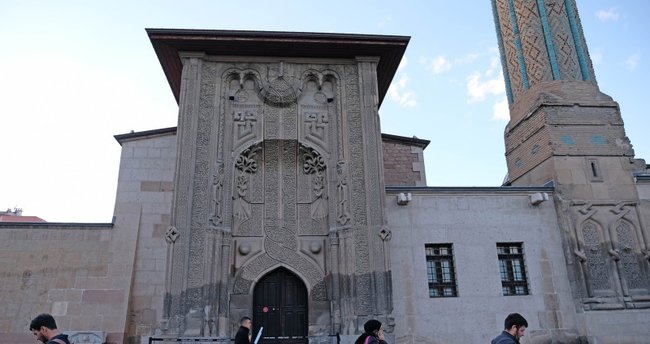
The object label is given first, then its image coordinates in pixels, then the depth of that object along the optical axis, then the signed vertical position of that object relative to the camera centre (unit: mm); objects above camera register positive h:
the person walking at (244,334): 7004 -42
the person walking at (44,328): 4254 +67
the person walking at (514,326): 4543 -19
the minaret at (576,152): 11953 +4474
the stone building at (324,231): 10508 +2228
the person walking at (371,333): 5588 -61
